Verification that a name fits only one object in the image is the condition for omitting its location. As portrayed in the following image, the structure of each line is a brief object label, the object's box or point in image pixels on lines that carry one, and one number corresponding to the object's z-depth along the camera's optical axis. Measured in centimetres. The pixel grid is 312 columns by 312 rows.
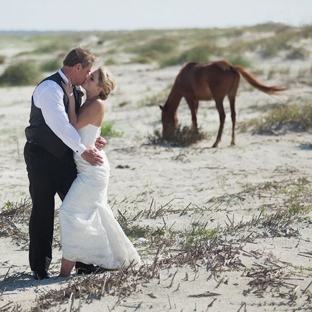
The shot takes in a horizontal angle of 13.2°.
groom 917
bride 944
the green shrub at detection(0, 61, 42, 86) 3776
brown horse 2119
